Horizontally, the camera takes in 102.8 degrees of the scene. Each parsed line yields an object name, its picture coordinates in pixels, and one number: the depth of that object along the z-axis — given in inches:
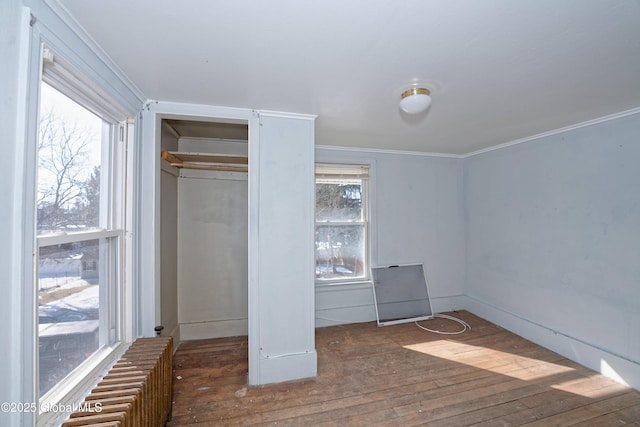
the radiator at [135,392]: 42.4
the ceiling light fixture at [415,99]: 67.4
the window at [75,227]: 43.7
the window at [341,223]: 133.3
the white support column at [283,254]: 83.8
